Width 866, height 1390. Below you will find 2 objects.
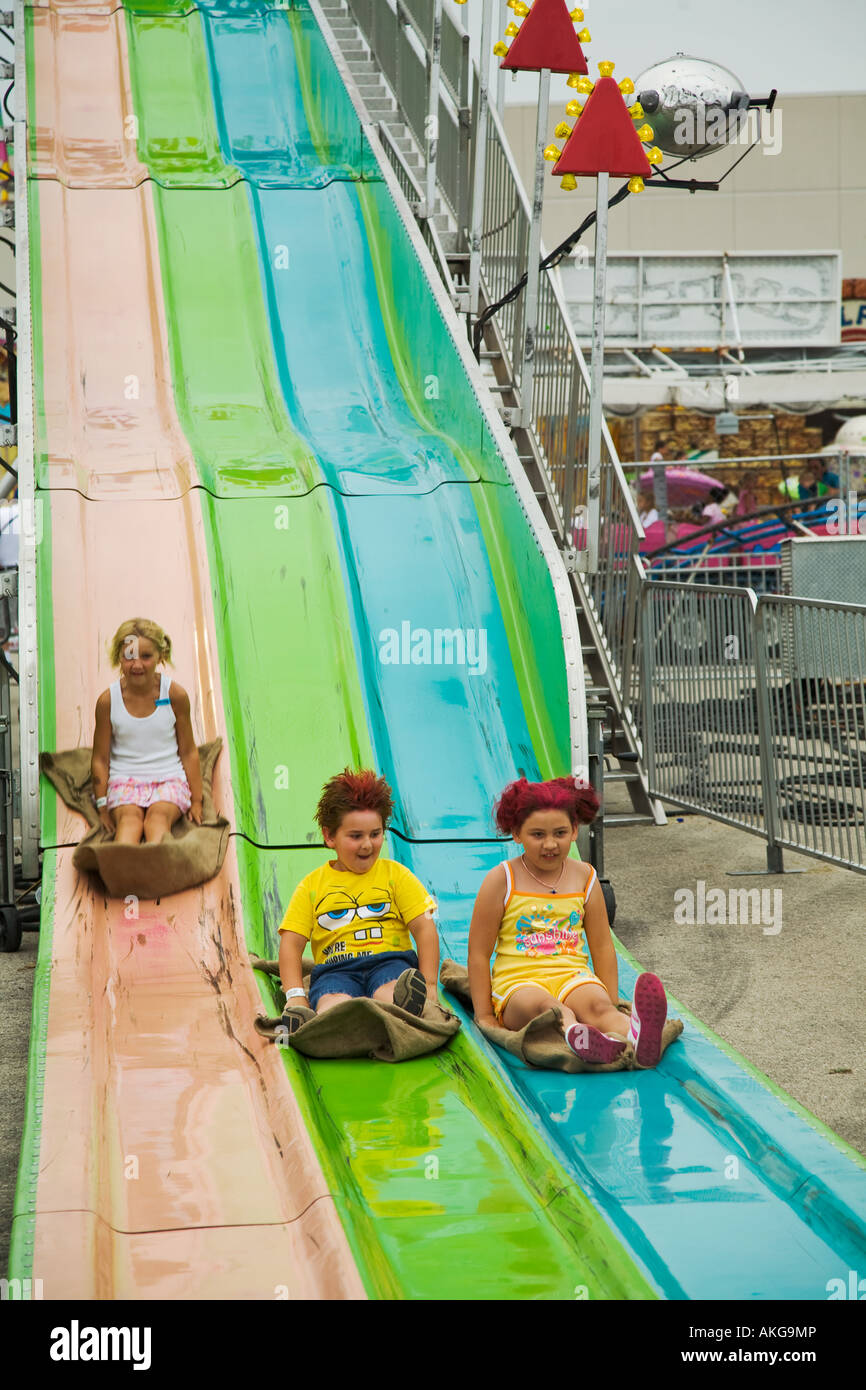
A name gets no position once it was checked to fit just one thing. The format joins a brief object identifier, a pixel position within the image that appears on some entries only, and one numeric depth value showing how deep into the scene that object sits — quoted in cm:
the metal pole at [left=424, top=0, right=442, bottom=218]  986
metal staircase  873
